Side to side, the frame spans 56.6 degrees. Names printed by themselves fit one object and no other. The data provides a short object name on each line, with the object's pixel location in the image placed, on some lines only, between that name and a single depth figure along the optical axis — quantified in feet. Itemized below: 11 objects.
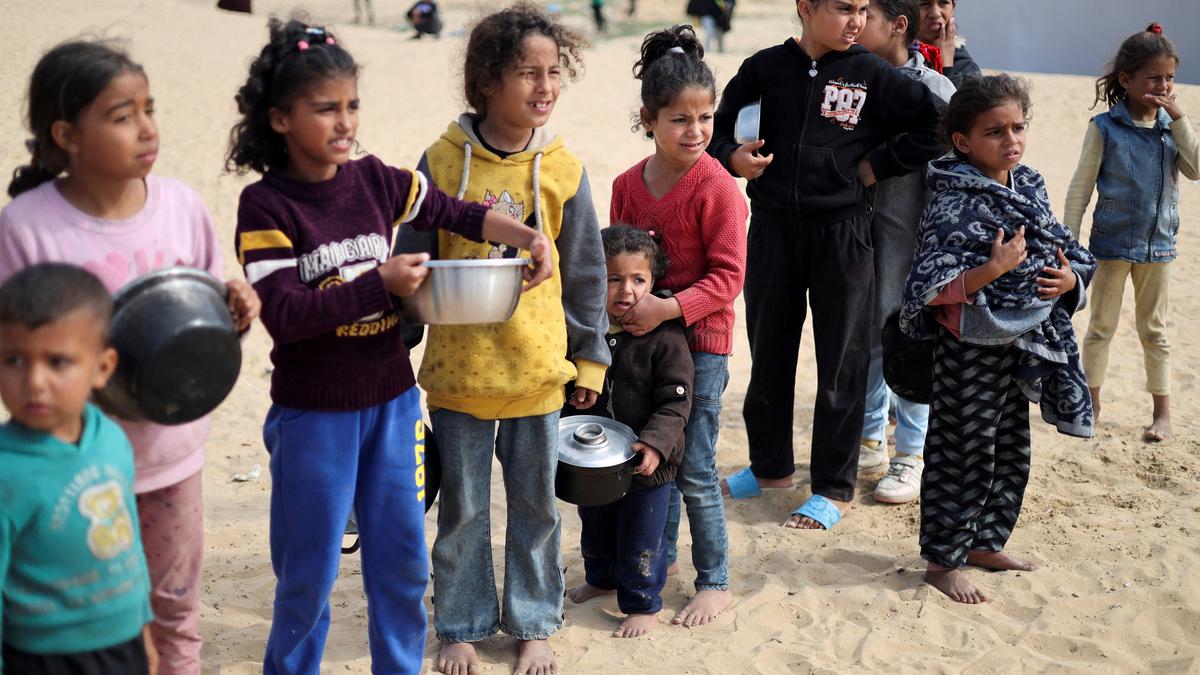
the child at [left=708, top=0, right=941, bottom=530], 14.71
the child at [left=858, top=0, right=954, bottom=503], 15.88
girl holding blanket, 12.51
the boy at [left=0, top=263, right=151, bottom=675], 6.86
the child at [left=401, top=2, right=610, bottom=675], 10.75
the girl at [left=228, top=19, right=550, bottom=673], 8.93
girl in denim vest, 17.85
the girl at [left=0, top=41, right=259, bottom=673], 8.14
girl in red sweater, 12.31
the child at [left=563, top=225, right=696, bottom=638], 12.06
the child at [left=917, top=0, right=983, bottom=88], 16.96
